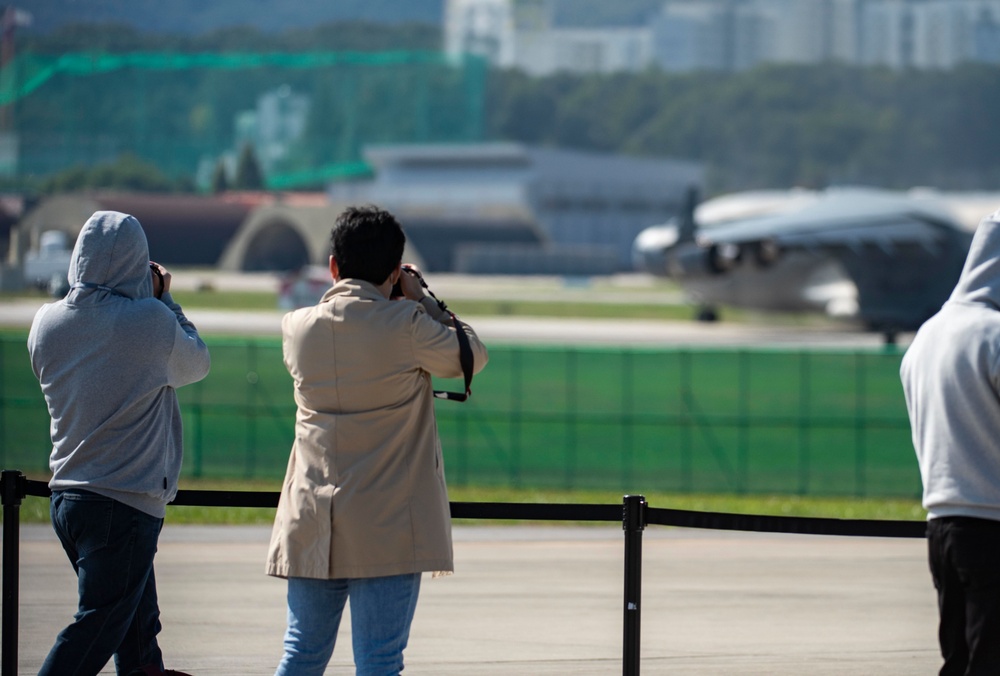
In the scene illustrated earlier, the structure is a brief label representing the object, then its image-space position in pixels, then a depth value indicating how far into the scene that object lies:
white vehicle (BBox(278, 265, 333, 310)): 117.19
